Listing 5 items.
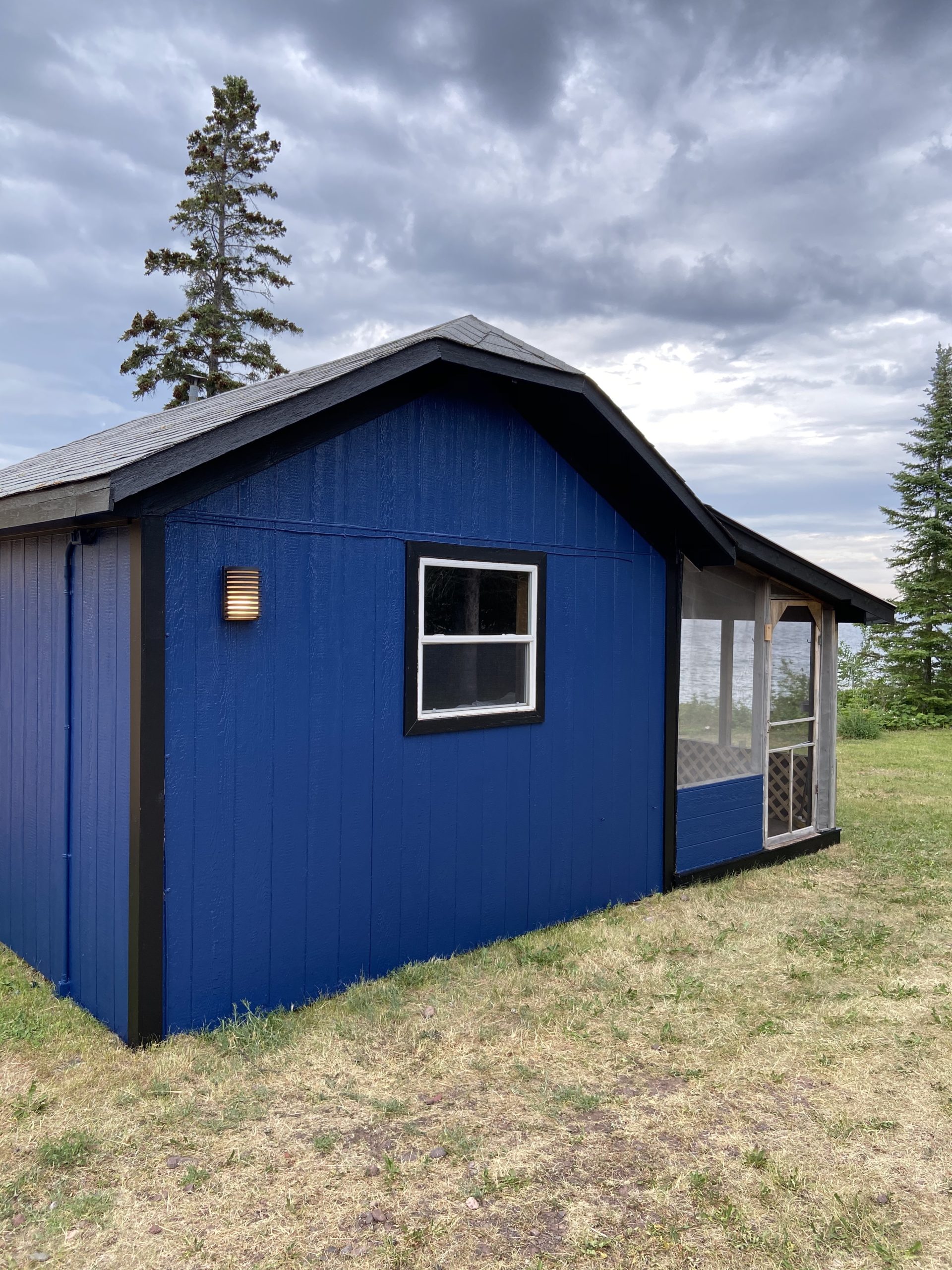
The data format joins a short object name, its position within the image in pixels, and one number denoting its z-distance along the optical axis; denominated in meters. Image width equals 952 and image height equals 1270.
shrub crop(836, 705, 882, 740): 15.84
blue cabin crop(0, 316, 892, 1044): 3.73
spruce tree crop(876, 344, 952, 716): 19.27
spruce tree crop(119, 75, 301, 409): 18.06
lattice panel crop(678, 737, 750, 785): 6.56
